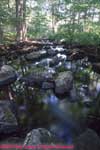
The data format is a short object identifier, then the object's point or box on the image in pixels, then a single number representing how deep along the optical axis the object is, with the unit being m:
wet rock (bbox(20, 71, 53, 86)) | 4.39
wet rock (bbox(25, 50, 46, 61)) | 6.23
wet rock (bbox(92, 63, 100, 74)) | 5.37
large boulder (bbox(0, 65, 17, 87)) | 4.27
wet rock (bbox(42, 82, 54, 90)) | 4.16
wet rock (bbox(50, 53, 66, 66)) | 6.00
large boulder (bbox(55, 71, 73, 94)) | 3.91
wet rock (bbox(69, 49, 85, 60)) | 6.46
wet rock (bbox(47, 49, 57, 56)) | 7.08
